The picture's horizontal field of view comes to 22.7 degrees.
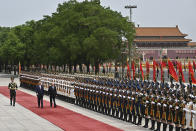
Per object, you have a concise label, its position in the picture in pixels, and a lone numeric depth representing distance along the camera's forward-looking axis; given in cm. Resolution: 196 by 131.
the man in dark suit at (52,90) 2677
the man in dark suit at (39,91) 2623
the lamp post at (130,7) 5976
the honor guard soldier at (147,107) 1894
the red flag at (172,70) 2489
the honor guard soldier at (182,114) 1653
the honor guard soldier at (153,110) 1849
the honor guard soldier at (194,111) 1589
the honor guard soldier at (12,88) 2702
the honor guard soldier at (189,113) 1612
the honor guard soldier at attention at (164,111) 1756
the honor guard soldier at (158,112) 1803
